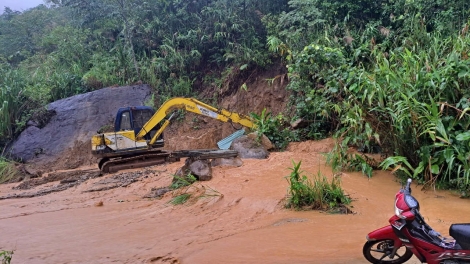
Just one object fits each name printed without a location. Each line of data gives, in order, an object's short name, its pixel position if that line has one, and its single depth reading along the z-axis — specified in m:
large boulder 15.25
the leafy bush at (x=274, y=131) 11.35
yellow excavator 11.72
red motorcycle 3.35
